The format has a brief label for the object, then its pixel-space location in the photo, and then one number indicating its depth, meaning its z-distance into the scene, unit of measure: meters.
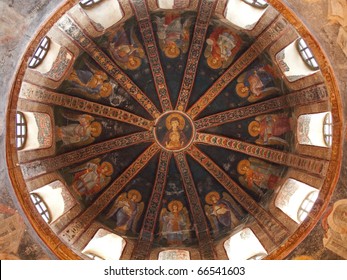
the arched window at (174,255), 16.75
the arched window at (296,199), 15.41
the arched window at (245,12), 15.36
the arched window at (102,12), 15.49
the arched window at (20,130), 15.05
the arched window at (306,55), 15.07
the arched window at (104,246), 16.05
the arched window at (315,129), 15.30
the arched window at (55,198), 15.81
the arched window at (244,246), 15.90
